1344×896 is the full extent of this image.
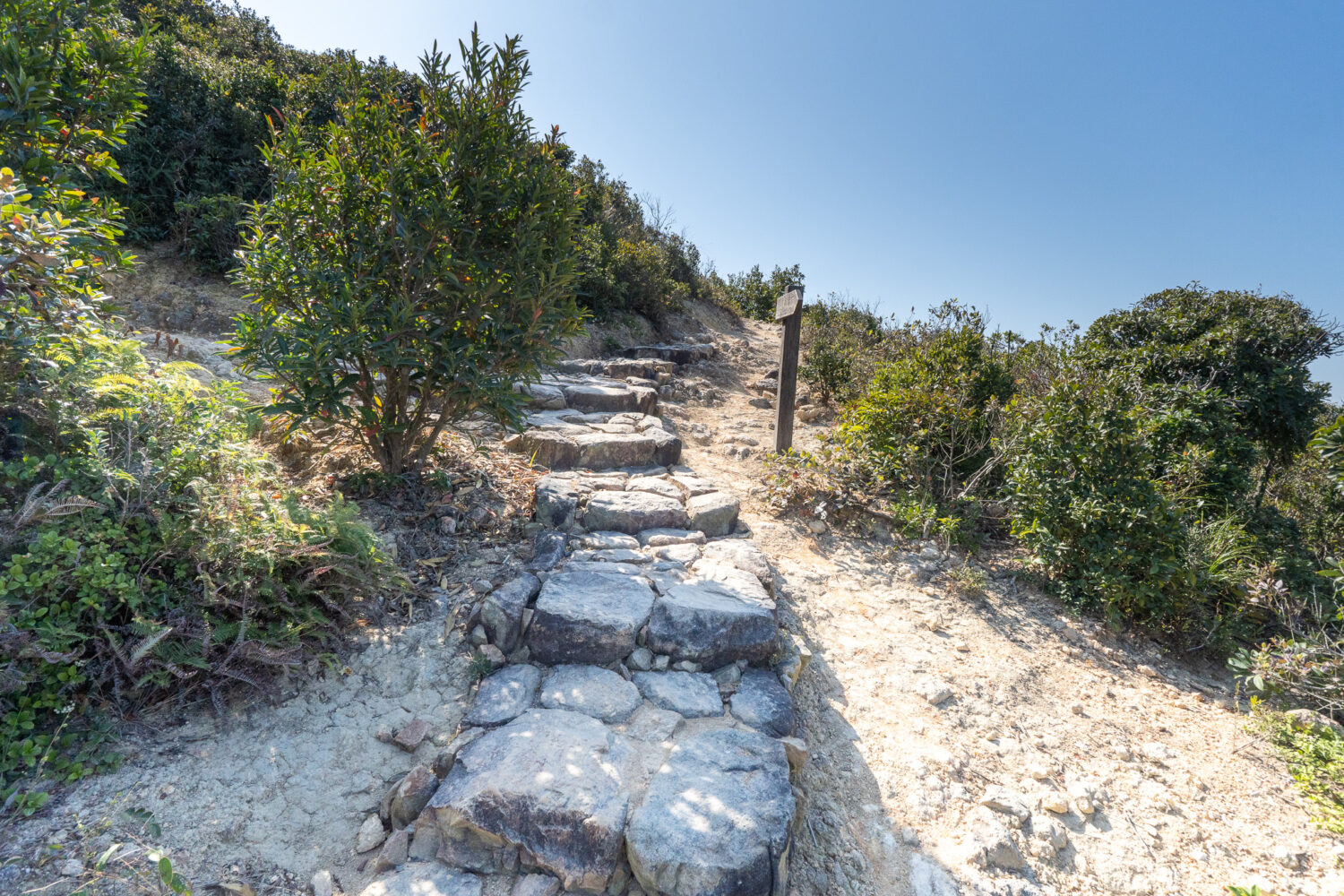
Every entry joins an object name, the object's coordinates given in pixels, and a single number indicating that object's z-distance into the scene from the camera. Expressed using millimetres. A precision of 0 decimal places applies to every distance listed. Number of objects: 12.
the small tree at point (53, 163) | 2168
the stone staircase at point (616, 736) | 1777
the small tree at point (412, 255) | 3162
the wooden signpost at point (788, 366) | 6047
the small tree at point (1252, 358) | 5625
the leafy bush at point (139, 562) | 1830
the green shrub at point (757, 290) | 18250
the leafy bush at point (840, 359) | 8414
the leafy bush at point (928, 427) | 4867
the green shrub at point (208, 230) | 6911
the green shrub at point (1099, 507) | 3688
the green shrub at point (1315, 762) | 2582
